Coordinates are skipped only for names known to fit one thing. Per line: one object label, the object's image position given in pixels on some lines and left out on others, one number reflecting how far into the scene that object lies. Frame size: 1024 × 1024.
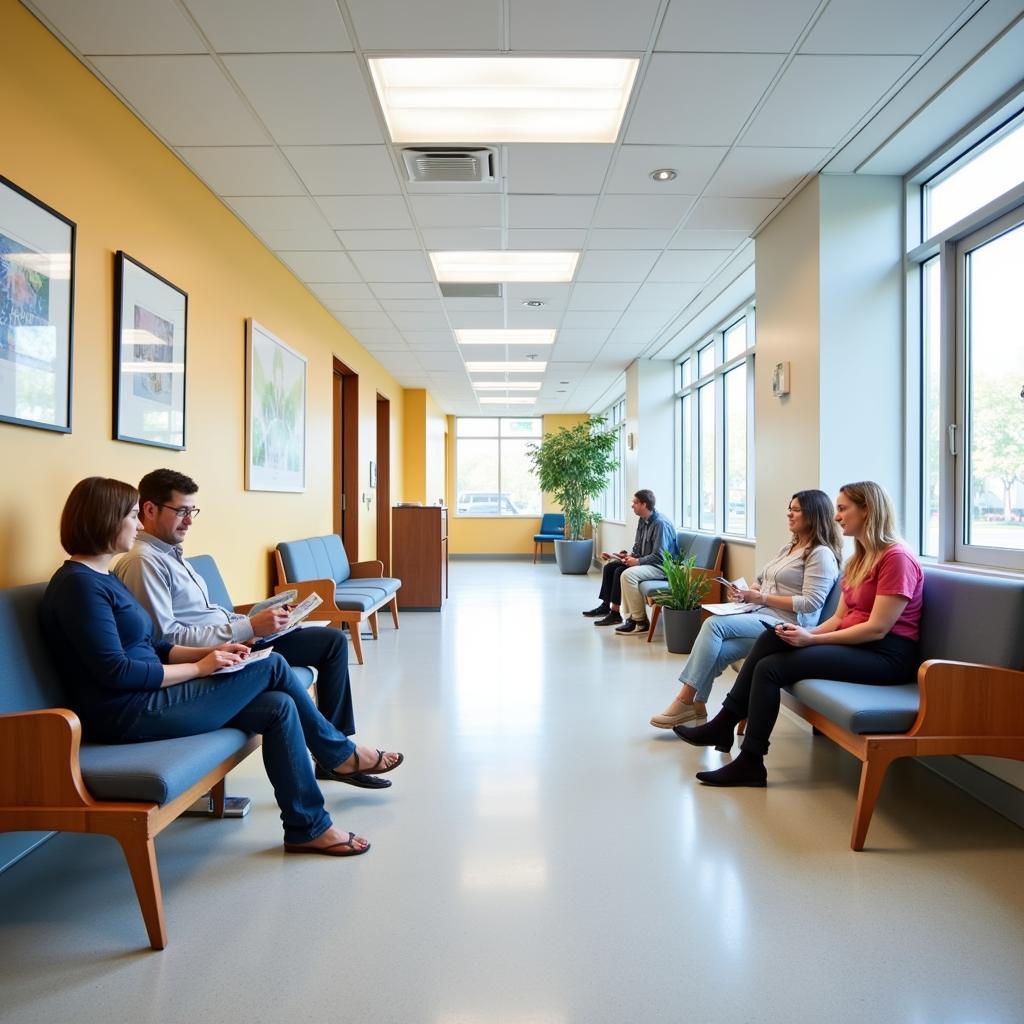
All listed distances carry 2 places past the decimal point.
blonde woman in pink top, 2.88
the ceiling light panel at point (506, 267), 5.64
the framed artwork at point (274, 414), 4.77
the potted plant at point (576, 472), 12.09
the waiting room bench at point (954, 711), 2.46
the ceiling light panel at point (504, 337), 7.90
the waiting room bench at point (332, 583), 5.19
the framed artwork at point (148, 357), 3.12
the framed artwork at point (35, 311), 2.41
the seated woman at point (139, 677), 2.09
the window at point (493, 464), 15.10
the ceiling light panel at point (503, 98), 3.25
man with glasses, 2.54
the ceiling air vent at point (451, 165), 3.70
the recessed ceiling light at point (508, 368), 9.50
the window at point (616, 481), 12.36
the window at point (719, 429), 6.66
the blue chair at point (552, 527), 14.54
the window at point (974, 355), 3.21
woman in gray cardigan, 3.56
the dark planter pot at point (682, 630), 5.78
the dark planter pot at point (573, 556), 12.38
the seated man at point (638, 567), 6.84
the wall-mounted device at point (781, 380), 4.44
